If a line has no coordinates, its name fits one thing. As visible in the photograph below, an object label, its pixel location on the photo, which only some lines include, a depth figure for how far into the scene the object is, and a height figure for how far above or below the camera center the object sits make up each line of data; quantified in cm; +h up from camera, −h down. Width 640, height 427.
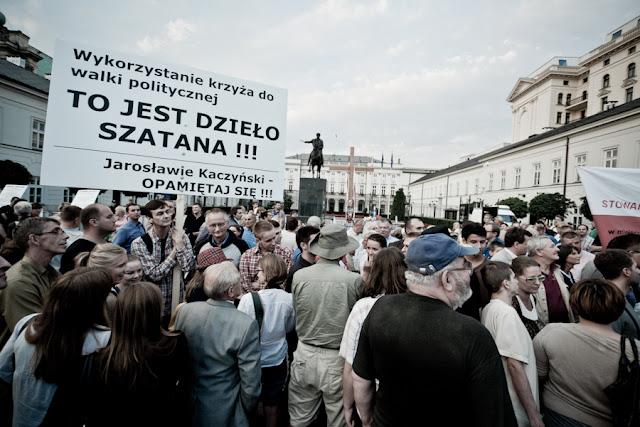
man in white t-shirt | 206 -85
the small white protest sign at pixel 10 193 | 859 -4
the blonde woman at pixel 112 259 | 250 -48
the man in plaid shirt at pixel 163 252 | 303 -50
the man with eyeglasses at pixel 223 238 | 371 -39
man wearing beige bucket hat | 248 -100
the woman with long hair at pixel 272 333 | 260 -102
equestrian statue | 1714 +331
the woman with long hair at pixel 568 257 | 409 -36
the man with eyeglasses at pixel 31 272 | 218 -60
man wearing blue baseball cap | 132 -57
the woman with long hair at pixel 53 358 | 159 -83
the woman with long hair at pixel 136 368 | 159 -86
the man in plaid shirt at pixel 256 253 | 355 -51
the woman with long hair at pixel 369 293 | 218 -58
